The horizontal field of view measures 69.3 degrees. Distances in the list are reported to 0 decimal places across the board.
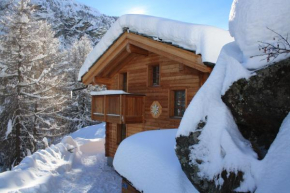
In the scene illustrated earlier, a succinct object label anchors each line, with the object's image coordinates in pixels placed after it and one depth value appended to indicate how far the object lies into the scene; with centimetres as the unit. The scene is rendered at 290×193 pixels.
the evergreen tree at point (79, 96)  2372
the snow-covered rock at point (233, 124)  271
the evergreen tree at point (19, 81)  1267
